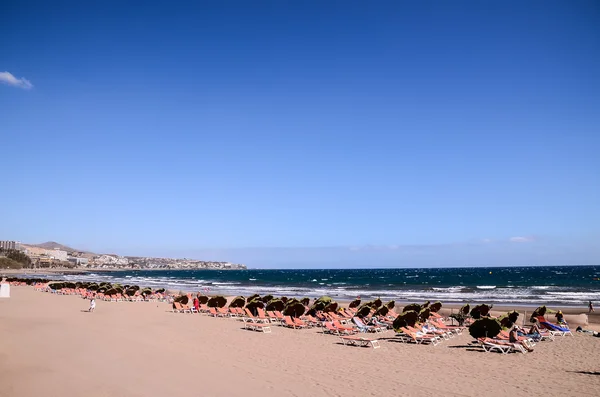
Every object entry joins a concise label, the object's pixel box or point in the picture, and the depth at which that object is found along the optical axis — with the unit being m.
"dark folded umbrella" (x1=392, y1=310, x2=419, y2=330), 15.59
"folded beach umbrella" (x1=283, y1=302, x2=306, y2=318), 19.13
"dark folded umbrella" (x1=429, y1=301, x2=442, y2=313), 20.38
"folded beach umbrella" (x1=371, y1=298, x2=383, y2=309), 20.96
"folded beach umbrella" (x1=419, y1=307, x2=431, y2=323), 16.49
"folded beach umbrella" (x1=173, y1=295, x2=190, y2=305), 24.34
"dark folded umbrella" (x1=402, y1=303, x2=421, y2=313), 18.66
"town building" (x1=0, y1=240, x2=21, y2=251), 136.55
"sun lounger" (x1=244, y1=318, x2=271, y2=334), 16.84
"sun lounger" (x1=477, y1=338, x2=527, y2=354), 13.11
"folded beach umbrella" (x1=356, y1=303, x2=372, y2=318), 18.69
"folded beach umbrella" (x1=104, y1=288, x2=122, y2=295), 30.83
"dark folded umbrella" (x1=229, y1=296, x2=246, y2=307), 22.20
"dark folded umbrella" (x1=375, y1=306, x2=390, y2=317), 18.98
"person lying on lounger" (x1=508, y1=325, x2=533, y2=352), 13.30
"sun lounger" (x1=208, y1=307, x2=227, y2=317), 21.94
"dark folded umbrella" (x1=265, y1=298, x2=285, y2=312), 20.55
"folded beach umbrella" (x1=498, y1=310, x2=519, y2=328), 14.79
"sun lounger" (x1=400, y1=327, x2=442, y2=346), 14.77
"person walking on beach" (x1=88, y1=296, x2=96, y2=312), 22.41
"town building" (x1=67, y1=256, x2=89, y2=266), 163.62
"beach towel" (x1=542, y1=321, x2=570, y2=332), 16.72
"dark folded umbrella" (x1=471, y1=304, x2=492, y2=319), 18.84
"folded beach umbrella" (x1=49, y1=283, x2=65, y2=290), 37.06
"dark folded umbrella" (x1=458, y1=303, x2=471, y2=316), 19.25
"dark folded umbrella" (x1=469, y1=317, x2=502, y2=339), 13.58
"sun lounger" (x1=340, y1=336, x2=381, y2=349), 13.74
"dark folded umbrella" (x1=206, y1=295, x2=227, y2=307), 22.58
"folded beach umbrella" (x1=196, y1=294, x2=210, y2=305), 24.03
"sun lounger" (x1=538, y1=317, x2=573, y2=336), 16.70
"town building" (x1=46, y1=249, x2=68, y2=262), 159.90
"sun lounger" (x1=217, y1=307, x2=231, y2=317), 21.77
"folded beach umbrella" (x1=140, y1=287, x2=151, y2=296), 32.25
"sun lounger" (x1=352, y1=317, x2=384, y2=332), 17.09
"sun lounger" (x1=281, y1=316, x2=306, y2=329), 18.06
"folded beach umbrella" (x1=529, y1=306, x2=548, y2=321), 17.58
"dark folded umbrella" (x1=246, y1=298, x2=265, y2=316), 19.97
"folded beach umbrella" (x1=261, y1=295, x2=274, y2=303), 23.36
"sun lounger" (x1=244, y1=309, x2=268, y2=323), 19.29
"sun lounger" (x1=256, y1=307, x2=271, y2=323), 19.38
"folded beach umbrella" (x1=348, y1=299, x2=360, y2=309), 23.77
